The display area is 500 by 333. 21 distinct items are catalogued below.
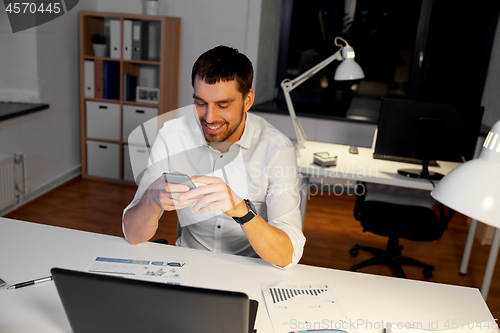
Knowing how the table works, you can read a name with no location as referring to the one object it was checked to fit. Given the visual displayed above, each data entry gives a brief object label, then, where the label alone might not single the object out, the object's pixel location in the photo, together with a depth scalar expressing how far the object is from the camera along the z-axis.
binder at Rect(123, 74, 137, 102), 3.72
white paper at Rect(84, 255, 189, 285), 1.13
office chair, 2.32
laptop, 0.71
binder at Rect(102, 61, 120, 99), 3.69
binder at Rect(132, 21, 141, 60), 3.59
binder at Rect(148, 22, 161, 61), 3.71
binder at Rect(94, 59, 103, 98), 3.68
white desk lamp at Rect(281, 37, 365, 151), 2.60
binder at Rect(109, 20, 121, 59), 3.60
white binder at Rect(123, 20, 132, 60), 3.57
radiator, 2.88
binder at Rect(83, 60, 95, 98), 3.70
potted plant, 3.65
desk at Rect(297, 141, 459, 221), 2.32
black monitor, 2.38
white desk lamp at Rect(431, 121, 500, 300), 0.73
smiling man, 1.17
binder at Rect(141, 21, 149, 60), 3.68
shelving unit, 3.61
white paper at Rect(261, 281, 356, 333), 1.00
